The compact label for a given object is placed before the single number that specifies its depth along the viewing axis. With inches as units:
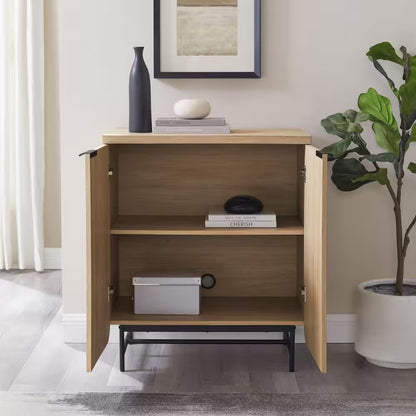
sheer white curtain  172.6
